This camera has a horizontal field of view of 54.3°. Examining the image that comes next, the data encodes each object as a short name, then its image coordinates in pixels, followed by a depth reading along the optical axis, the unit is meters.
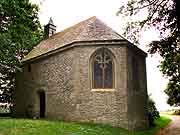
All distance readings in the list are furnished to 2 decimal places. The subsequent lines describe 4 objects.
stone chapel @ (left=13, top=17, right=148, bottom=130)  13.05
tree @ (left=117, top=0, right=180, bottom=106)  8.72
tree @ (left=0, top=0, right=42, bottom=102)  12.90
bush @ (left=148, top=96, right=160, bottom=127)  18.90
